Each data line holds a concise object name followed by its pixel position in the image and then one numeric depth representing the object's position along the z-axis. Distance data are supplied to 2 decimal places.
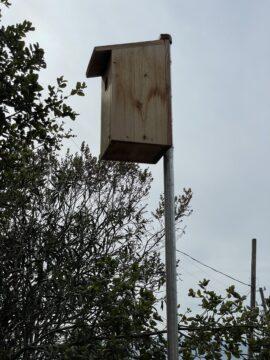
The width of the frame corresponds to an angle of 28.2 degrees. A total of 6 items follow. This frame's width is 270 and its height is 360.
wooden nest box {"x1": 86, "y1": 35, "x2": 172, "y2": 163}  3.50
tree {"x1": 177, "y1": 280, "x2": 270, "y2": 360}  3.61
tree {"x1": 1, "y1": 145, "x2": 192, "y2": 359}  3.77
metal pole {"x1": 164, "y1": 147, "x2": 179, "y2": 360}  2.93
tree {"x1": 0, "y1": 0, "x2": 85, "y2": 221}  4.50
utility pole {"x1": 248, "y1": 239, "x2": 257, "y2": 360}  17.81
